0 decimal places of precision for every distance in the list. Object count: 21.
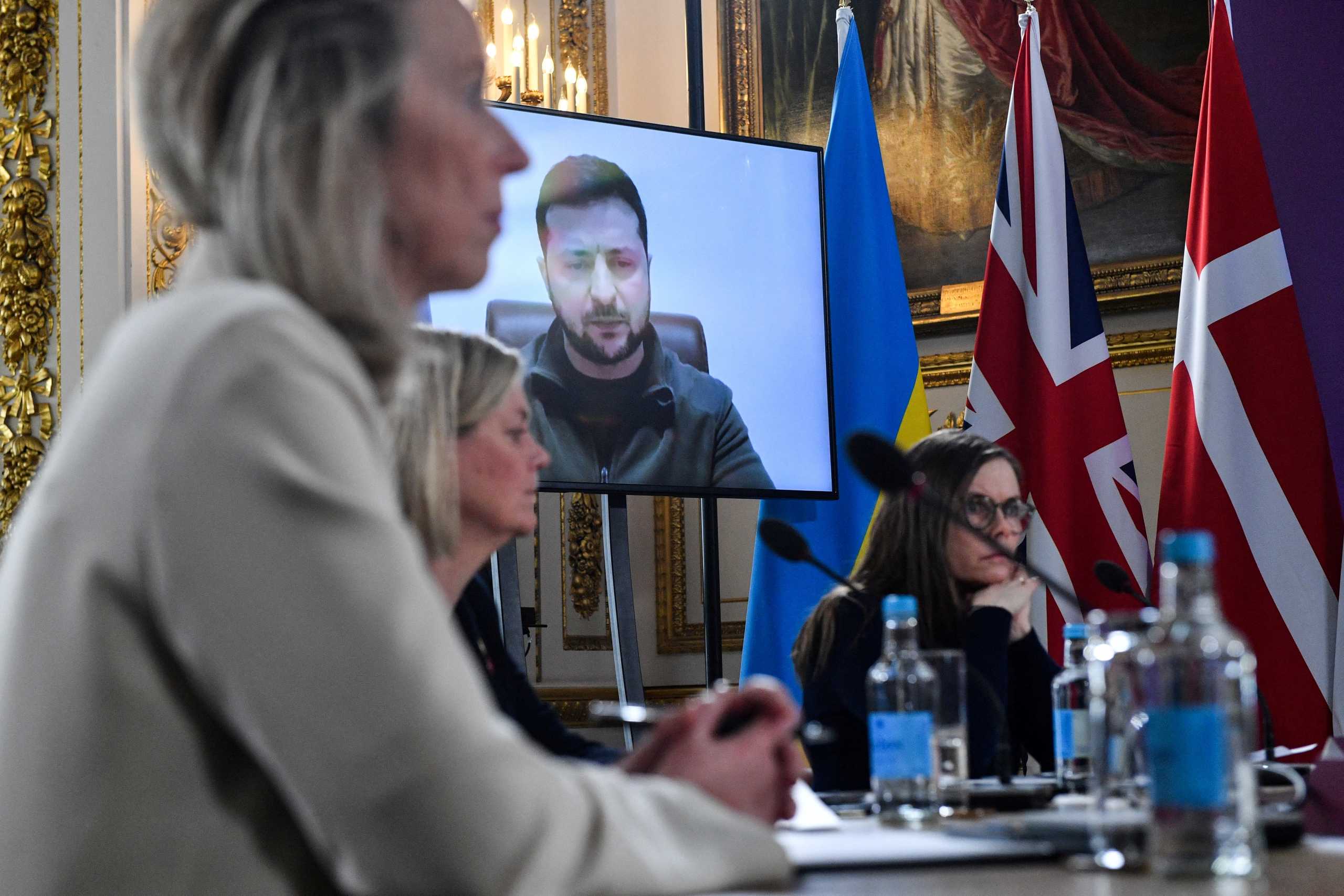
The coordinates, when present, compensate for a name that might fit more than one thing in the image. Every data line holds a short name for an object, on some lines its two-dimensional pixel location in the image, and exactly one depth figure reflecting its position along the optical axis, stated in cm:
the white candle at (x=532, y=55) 434
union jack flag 377
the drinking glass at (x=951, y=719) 171
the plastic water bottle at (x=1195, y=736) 97
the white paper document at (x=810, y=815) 141
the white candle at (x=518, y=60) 459
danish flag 334
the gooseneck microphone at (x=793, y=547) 187
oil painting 455
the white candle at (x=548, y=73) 458
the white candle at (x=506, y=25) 450
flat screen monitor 336
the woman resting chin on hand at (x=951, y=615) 237
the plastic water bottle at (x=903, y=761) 151
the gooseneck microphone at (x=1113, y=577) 210
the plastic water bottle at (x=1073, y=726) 192
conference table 94
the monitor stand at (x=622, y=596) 325
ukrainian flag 389
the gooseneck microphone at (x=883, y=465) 171
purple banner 349
